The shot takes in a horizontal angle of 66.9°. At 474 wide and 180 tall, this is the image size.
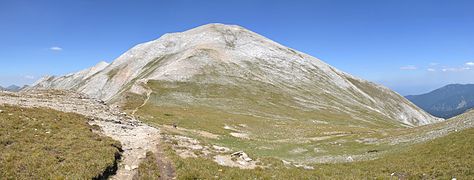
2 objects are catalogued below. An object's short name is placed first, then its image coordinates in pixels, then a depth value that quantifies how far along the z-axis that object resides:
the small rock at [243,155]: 32.41
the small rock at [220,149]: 37.04
